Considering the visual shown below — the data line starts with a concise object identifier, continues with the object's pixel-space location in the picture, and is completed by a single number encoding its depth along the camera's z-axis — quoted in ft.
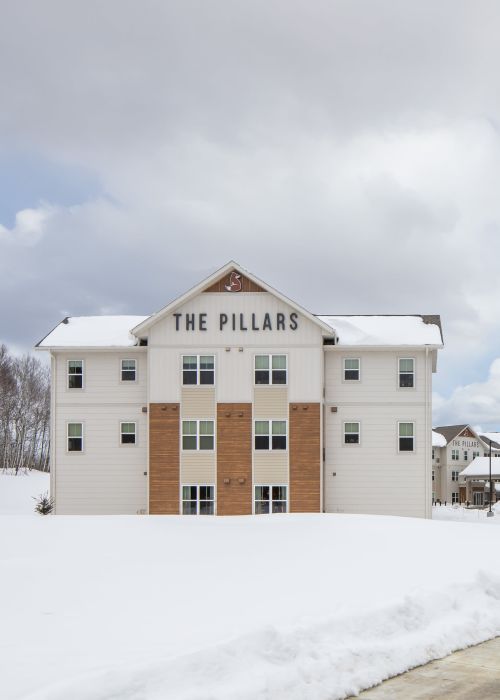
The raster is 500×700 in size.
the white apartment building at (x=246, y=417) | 116.78
